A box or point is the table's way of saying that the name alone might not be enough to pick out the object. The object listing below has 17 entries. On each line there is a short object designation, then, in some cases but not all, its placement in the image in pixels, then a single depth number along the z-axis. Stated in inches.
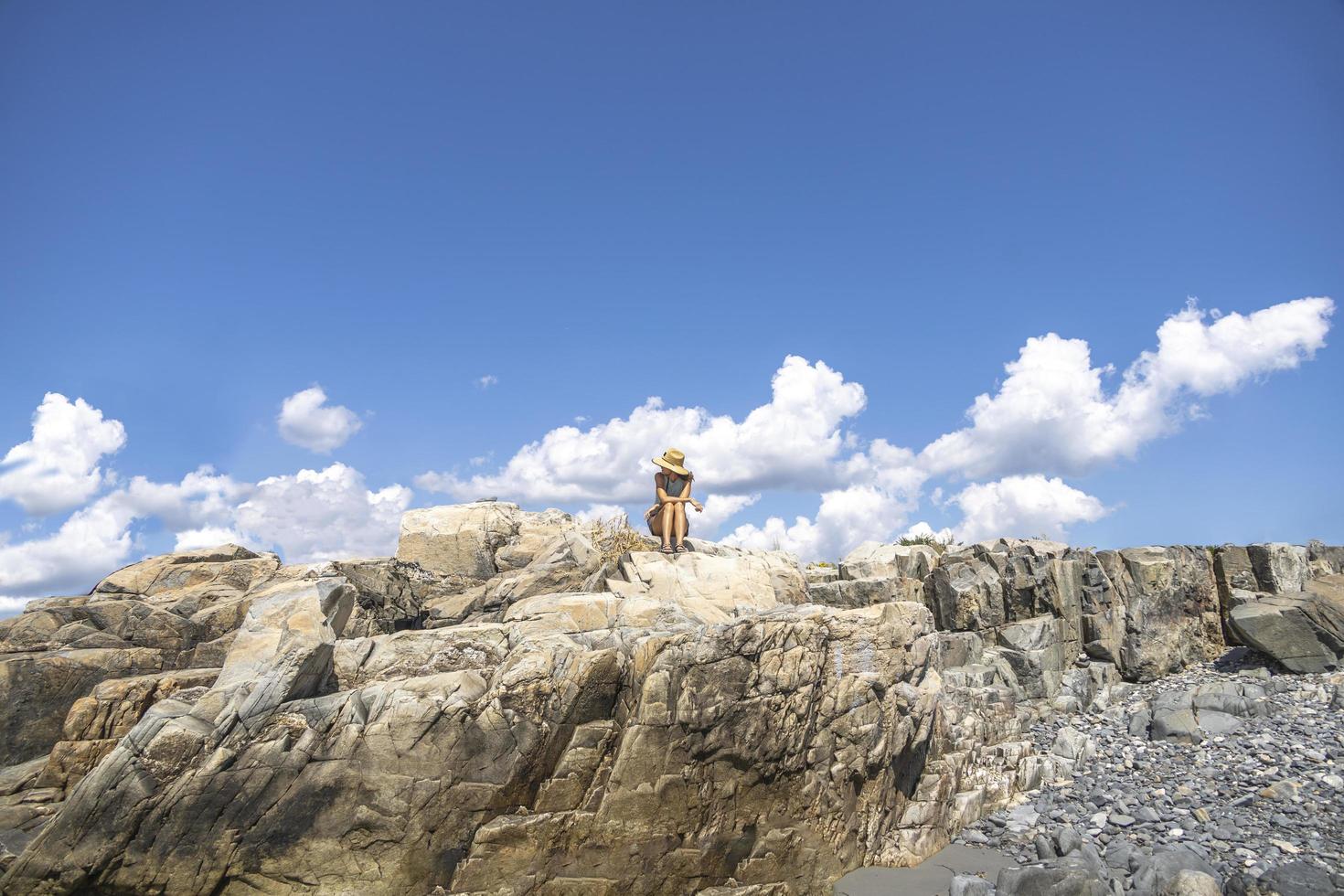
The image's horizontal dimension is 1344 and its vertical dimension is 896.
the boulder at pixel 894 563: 978.7
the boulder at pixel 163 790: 380.8
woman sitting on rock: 720.3
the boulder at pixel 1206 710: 678.5
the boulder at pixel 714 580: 617.6
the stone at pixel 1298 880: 402.0
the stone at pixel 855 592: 804.6
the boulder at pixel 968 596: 908.6
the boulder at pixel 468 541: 801.6
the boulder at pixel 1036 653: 820.6
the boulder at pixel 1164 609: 894.4
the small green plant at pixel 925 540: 1492.2
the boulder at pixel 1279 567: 960.3
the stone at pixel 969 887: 423.8
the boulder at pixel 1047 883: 409.1
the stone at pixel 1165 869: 418.0
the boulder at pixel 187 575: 738.2
